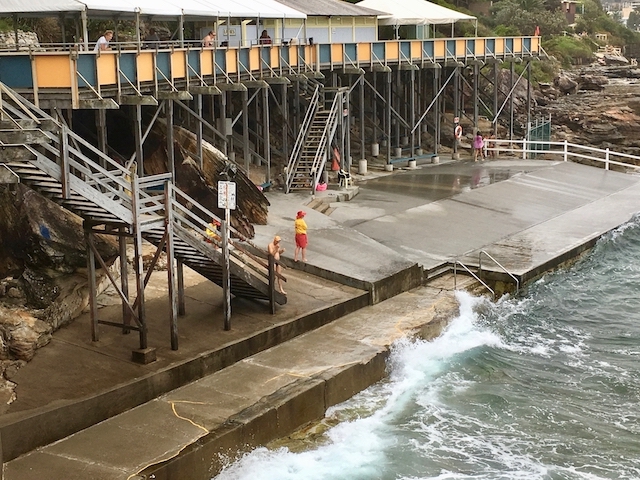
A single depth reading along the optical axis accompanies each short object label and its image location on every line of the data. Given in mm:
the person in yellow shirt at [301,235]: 21156
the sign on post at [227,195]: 19156
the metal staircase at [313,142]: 29453
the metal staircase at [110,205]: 14078
